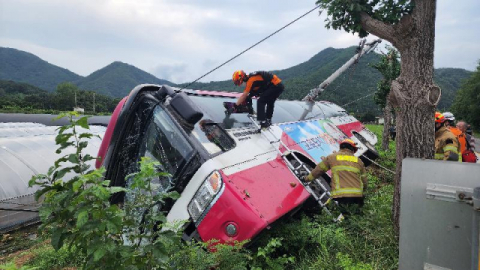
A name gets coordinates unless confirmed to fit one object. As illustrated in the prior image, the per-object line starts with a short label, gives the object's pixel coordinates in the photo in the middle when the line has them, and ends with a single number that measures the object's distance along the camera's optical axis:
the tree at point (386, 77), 10.52
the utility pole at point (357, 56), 12.24
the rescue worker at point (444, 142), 4.64
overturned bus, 2.97
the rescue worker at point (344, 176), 3.93
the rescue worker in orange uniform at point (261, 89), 5.04
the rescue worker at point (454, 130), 5.24
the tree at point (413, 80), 3.13
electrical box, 1.59
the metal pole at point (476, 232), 1.47
